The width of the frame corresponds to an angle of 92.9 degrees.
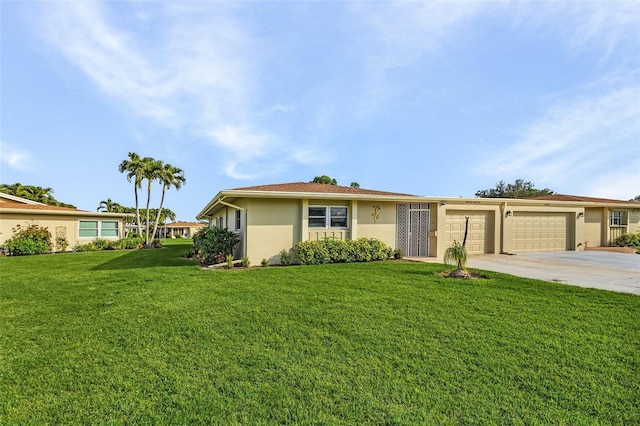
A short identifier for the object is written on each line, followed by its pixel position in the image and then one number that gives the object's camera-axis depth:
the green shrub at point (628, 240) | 17.12
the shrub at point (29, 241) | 16.81
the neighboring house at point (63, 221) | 17.47
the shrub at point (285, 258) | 10.58
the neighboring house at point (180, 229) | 57.55
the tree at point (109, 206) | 46.21
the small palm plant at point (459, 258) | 7.73
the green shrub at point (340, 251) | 10.46
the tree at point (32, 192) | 31.09
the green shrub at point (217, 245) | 11.04
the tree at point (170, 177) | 27.97
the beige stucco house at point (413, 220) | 10.66
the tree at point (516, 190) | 38.78
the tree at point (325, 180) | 36.88
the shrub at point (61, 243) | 18.83
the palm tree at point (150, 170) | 26.92
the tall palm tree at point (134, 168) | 26.34
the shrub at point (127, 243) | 20.94
